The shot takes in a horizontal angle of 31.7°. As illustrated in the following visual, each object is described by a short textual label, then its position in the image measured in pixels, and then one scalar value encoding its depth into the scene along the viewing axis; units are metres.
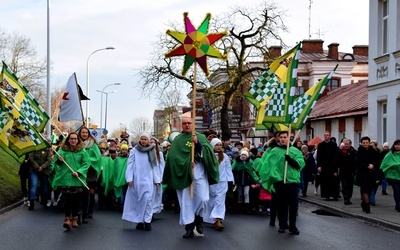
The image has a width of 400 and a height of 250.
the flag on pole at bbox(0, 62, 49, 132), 13.55
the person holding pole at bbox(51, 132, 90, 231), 12.10
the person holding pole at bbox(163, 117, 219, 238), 11.46
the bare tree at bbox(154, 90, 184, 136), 85.88
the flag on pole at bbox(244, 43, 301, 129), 13.24
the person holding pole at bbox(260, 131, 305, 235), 11.98
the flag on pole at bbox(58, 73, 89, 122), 19.36
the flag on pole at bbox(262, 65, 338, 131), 14.02
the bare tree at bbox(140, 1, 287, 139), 40.53
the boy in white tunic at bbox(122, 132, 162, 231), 12.78
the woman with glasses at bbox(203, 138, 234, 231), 12.87
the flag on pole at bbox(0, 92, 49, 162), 12.70
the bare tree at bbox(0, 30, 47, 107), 68.44
